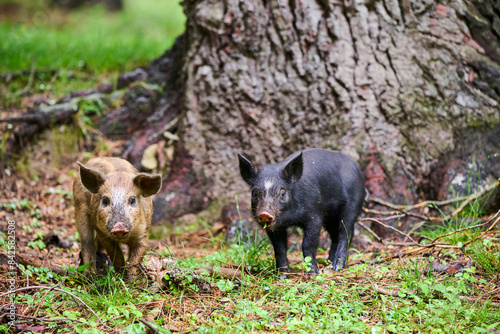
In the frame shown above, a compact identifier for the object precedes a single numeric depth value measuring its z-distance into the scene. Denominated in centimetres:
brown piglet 794
